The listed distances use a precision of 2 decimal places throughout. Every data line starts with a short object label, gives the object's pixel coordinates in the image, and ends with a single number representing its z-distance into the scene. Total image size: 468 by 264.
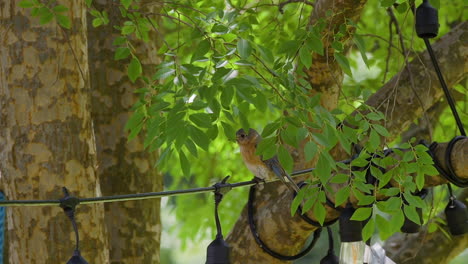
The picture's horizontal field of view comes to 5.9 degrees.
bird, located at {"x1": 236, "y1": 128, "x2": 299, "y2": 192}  11.71
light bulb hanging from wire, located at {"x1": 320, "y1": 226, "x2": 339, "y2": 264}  11.41
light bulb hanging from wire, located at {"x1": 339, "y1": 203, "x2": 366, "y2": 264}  11.21
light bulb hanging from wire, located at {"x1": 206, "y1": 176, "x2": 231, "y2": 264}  10.95
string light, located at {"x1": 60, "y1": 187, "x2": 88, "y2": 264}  10.94
